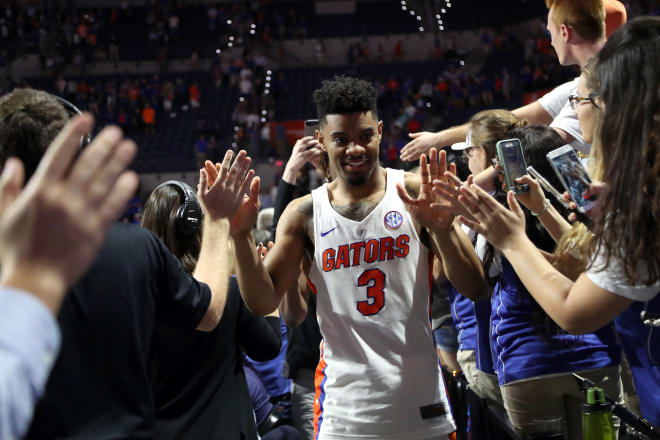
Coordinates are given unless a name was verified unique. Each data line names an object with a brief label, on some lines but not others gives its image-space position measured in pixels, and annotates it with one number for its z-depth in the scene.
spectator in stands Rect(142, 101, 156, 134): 19.86
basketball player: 2.62
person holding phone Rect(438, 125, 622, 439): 2.90
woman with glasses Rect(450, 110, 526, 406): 3.53
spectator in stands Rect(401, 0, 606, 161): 3.01
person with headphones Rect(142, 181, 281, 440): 2.40
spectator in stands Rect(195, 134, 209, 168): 18.33
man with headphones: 1.56
